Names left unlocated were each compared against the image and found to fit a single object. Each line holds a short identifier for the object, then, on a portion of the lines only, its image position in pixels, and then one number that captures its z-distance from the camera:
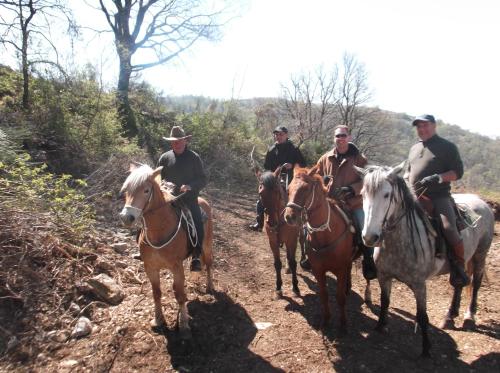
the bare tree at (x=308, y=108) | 25.28
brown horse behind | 5.35
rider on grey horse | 4.14
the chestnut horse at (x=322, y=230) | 4.12
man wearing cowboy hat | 4.85
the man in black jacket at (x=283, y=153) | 6.68
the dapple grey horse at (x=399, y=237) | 3.58
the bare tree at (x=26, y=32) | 9.25
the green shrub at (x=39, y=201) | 5.18
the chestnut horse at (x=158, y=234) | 3.87
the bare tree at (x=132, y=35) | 15.30
